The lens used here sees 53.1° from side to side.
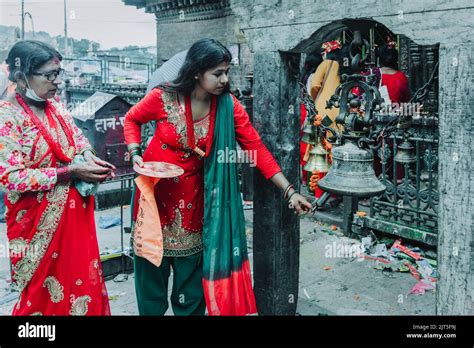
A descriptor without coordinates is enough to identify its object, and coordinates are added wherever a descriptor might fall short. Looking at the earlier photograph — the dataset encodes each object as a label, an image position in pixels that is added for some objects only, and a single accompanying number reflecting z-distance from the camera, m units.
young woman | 3.14
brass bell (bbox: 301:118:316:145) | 3.32
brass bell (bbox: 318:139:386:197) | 2.46
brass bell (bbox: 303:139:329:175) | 3.70
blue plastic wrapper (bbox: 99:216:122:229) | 6.30
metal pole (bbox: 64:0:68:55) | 27.39
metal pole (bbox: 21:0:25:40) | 14.95
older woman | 2.75
